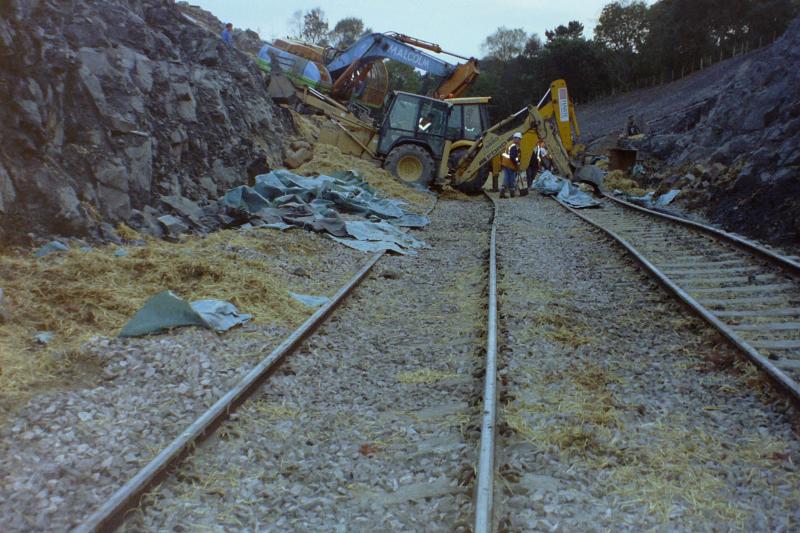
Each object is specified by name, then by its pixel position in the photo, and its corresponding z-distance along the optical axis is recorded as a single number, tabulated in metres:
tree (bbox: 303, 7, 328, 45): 90.19
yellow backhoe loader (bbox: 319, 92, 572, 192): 19.98
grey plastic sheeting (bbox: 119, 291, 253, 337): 5.93
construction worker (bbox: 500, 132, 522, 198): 20.73
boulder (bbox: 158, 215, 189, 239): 9.59
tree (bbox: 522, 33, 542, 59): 76.50
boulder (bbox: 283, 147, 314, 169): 17.26
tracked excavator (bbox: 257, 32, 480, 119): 23.17
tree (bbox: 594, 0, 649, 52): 62.97
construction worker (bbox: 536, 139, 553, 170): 24.42
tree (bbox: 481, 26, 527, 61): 101.56
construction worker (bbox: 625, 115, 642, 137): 35.28
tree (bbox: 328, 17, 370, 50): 96.56
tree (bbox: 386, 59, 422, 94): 67.21
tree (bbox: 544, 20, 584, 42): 73.68
